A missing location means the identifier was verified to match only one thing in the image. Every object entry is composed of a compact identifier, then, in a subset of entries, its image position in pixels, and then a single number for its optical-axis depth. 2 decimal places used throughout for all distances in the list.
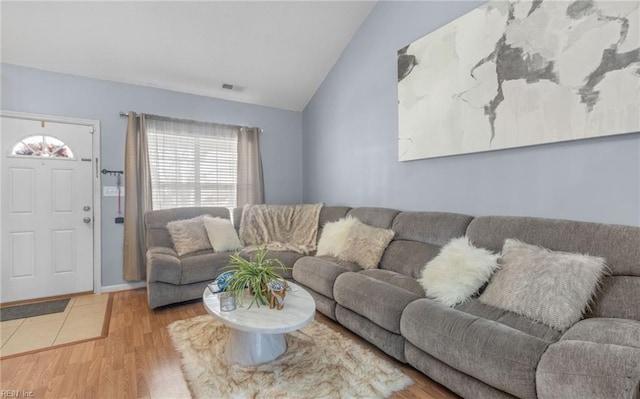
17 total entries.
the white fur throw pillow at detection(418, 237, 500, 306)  1.80
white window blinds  3.62
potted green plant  1.88
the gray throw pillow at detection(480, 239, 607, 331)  1.47
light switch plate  3.36
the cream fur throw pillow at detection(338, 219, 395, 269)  2.64
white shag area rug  1.63
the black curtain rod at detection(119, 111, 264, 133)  3.41
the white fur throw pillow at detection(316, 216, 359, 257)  2.90
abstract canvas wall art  1.64
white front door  2.97
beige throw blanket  3.54
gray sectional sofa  1.15
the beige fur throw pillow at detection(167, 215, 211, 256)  3.19
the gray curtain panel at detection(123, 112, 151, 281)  3.39
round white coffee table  1.63
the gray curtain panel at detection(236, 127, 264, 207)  4.14
